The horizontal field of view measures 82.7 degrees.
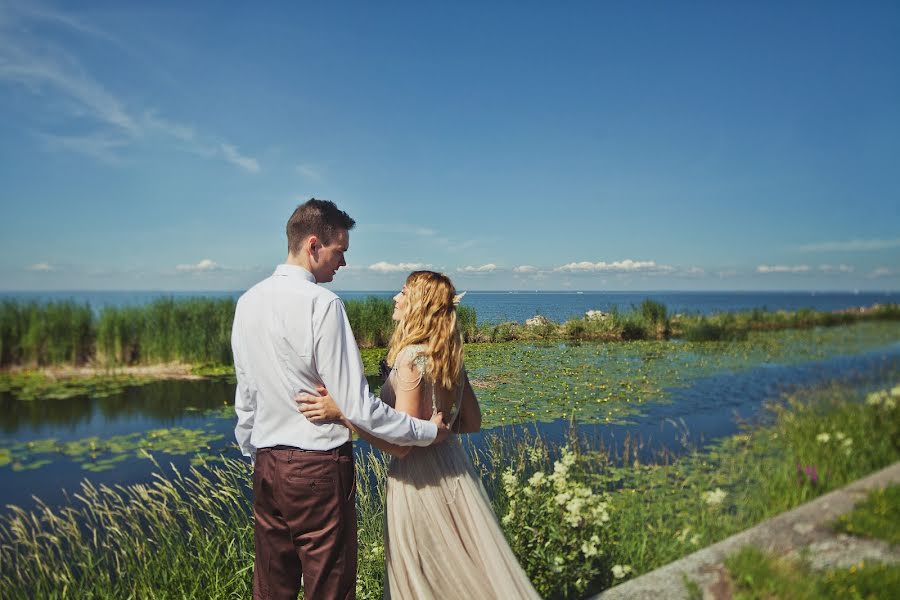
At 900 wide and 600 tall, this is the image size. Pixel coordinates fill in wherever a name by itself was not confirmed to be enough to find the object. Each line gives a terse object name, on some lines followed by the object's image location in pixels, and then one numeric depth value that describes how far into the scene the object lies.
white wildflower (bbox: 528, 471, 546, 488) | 3.04
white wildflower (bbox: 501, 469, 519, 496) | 3.12
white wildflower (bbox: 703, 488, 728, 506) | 3.50
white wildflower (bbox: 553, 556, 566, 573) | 2.91
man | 1.87
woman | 2.09
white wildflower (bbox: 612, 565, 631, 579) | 2.95
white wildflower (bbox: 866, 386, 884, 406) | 3.60
